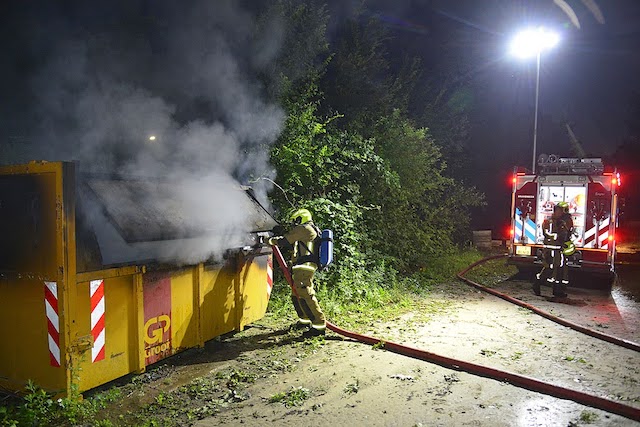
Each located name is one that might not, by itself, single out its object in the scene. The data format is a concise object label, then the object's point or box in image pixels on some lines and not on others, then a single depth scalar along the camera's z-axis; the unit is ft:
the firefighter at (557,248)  30.68
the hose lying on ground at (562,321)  19.55
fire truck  33.58
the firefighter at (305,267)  20.99
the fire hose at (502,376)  13.28
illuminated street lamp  42.06
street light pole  47.96
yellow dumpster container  13.03
